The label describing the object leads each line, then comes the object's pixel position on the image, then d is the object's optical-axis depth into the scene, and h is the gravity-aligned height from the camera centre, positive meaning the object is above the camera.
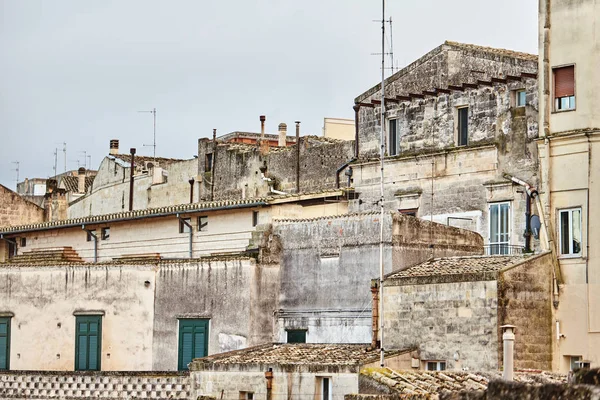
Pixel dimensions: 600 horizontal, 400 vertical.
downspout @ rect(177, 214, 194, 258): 42.03 +1.24
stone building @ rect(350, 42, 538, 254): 39.72 +4.04
